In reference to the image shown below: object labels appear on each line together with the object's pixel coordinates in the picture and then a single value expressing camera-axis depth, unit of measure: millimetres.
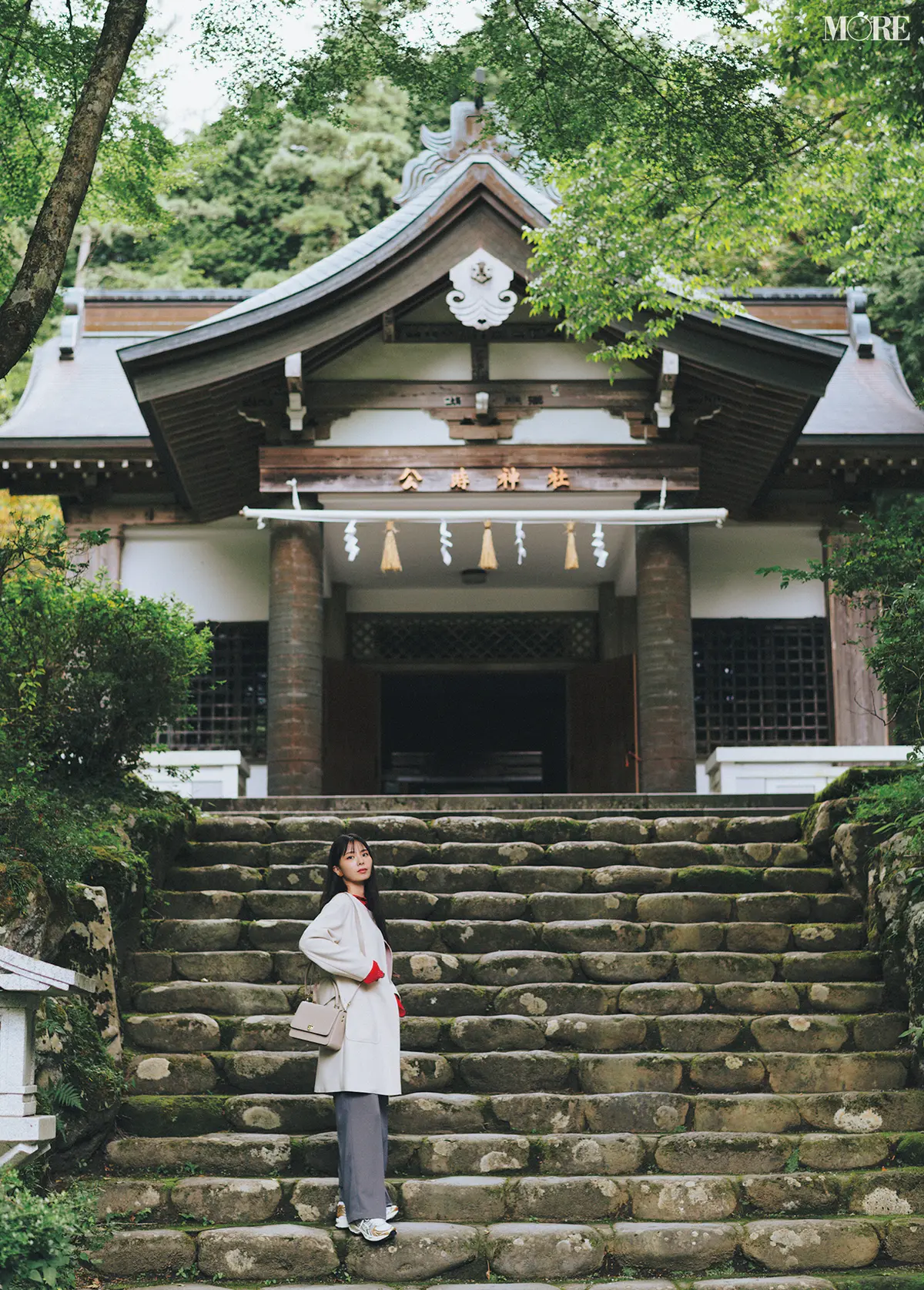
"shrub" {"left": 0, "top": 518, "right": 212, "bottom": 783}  8617
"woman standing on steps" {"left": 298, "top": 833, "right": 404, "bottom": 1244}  5855
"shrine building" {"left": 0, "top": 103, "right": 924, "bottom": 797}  12883
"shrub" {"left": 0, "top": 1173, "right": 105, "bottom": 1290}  4906
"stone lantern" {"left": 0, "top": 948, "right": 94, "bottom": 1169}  5320
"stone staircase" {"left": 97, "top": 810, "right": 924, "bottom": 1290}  5820
